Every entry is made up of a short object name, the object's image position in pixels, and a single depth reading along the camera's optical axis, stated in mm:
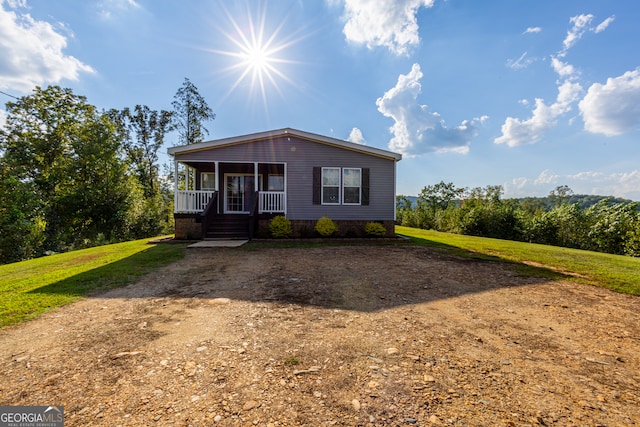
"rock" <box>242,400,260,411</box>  1717
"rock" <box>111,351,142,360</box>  2311
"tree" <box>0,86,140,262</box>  16766
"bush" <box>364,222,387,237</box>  10461
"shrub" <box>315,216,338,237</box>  10180
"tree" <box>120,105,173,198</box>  24625
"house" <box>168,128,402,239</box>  10492
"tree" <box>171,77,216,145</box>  23469
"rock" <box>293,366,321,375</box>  2109
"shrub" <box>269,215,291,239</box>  9889
